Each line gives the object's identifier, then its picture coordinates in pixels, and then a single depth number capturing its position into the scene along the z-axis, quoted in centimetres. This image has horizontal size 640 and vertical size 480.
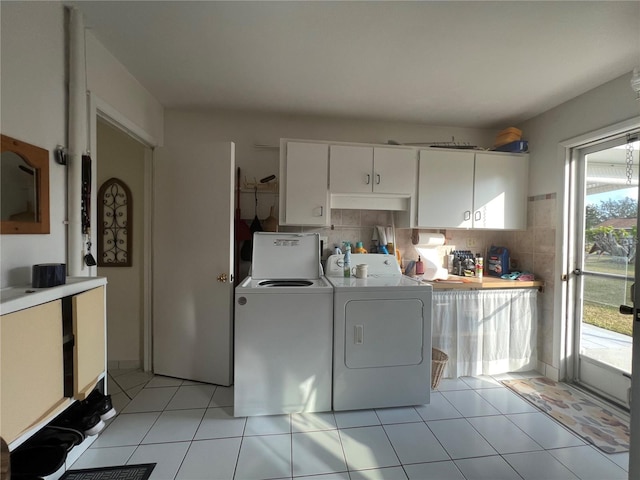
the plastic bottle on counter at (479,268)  257
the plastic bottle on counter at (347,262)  233
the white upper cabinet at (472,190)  252
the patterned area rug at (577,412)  171
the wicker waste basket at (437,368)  218
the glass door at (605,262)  201
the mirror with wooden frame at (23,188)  114
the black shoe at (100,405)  150
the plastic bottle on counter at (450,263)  284
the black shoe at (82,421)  144
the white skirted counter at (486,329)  236
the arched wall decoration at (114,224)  251
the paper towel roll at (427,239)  270
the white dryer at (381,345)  191
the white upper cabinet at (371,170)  240
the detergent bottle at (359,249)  260
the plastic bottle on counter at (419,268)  260
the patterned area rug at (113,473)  139
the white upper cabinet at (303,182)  234
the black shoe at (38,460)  124
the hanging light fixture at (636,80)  160
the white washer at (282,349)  185
